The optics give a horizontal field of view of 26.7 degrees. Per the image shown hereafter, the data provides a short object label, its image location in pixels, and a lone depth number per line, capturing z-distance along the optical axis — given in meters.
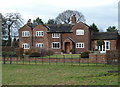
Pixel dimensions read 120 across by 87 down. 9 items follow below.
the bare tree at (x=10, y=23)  74.19
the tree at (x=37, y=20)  100.49
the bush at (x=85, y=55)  37.19
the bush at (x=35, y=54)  40.47
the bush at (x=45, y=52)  44.29
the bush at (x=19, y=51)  39.39
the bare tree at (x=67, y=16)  87.12
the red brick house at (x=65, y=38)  56.09
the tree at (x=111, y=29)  98.78
